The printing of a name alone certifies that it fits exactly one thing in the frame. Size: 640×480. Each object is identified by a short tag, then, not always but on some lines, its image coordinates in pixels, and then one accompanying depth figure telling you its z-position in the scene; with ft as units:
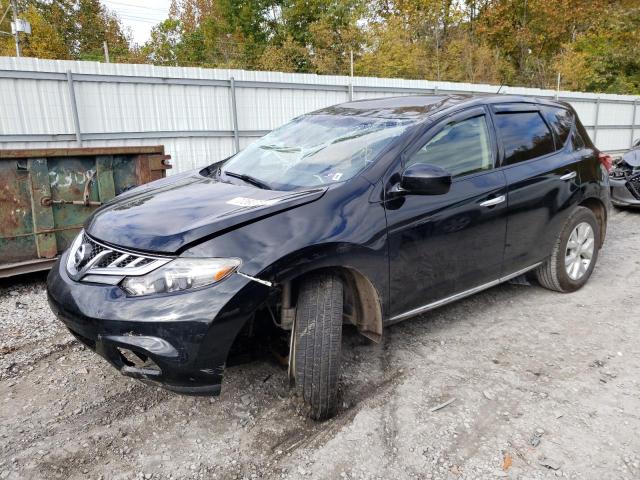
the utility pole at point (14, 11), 80.38
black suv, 7.18
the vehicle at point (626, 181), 24.68
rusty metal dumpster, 14.38
